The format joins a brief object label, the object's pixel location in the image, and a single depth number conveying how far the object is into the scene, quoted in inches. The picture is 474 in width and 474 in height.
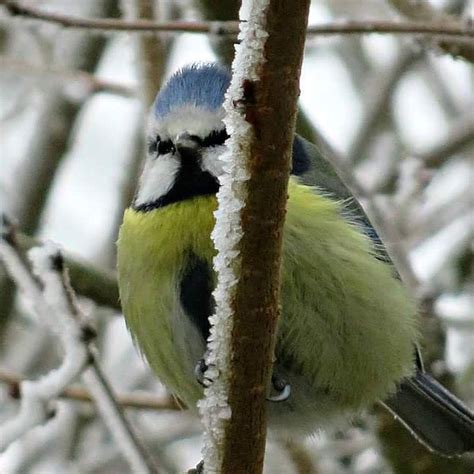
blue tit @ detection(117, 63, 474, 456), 159.8
